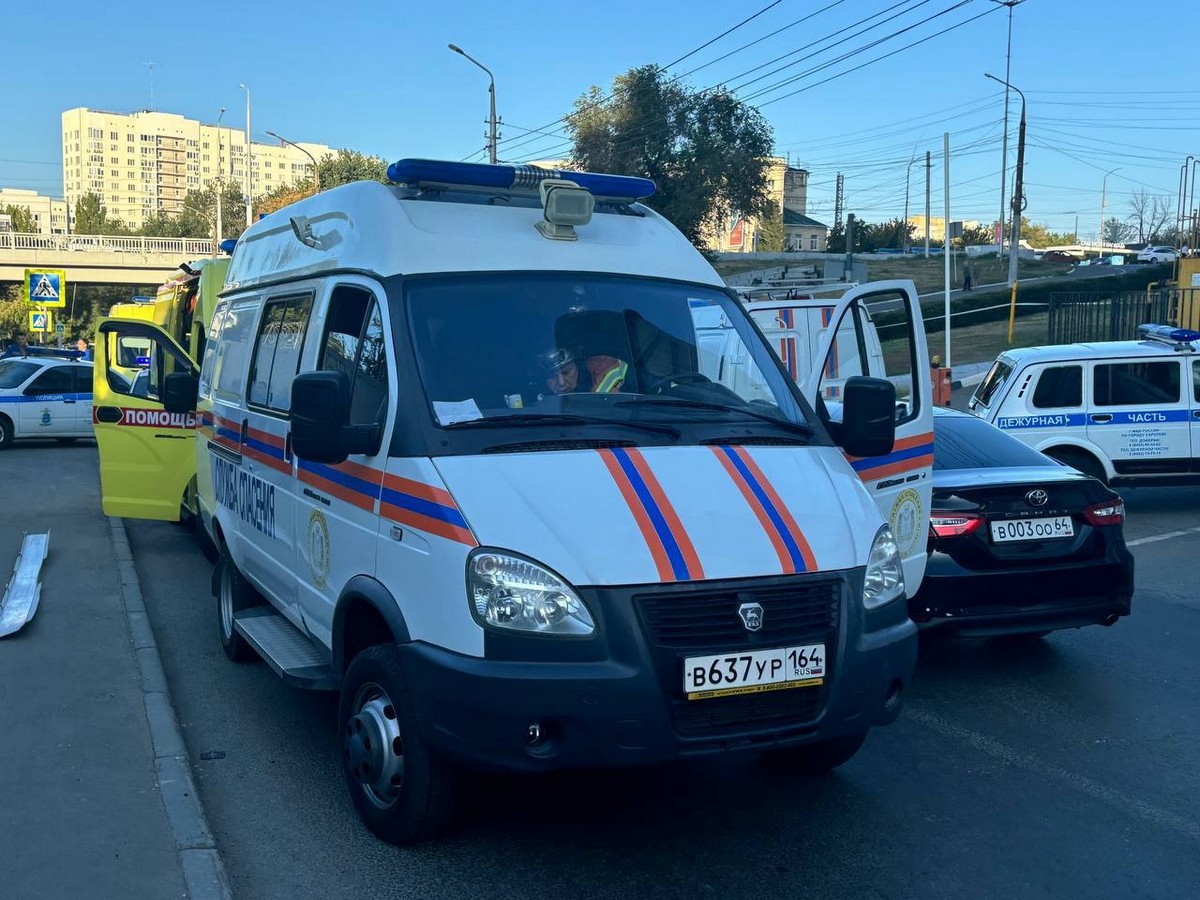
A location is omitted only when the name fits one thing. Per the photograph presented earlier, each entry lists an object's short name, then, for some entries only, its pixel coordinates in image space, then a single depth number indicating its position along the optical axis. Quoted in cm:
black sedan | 632
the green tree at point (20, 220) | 10444
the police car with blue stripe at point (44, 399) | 2083
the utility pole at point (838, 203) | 8844
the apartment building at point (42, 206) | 16129
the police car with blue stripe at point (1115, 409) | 1236
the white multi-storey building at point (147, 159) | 17825
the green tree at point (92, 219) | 10912
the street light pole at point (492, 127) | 3375
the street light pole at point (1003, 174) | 6676
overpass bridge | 6041
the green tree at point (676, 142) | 5203
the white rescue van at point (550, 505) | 371
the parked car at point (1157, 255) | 7544
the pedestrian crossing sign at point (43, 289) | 2830
